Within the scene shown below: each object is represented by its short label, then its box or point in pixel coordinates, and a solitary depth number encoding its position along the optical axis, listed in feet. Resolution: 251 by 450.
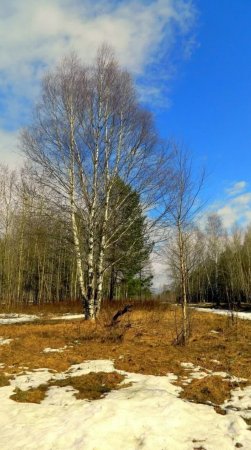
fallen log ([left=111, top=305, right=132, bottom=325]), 42.26
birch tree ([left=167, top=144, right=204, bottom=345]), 33.65
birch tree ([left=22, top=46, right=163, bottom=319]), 47.71
